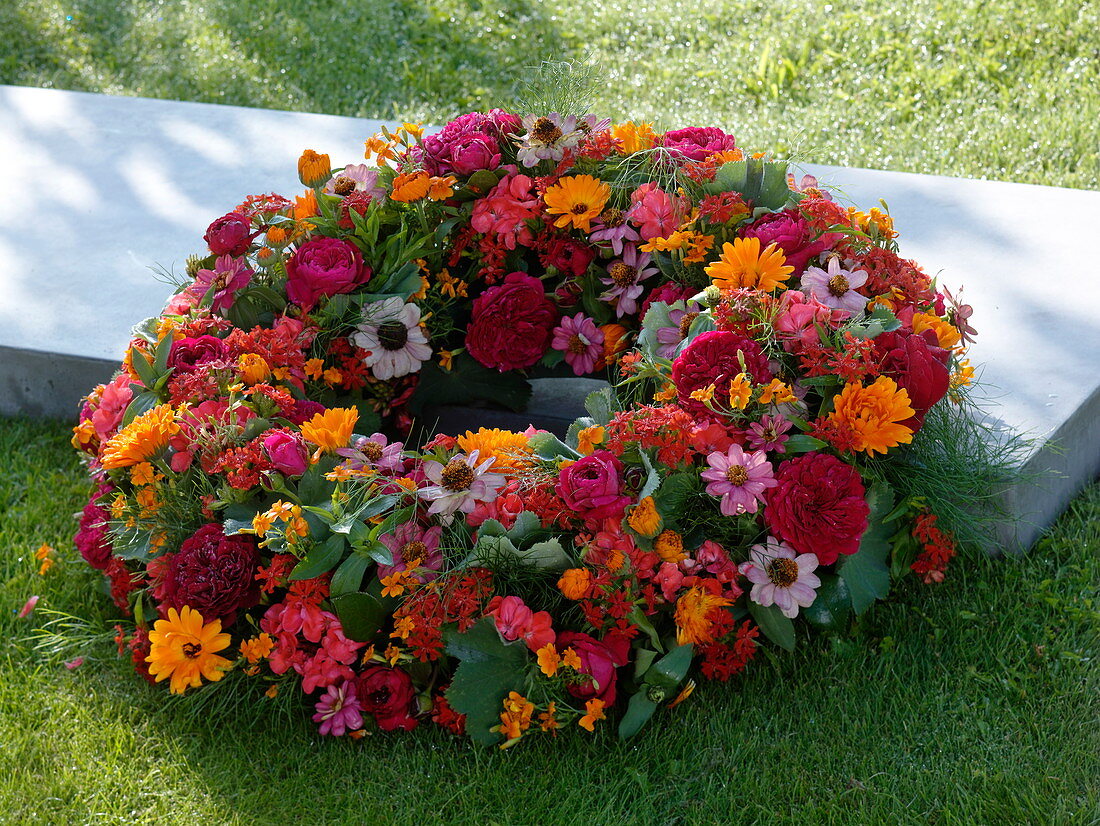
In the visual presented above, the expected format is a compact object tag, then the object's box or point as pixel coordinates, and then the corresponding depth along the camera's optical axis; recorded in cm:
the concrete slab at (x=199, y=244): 249
